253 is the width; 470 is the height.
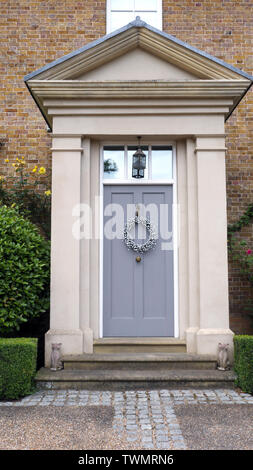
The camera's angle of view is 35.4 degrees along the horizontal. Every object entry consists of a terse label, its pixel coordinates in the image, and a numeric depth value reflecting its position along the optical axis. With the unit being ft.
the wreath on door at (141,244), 19.01
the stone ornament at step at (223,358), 16.56
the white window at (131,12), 24.98
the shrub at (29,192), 23.62
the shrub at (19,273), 16.53
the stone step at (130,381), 15.62
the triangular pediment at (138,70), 18.57
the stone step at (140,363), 16.62
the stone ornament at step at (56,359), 16.55
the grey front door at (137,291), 18.75
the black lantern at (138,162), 18.57
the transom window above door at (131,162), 19.61
